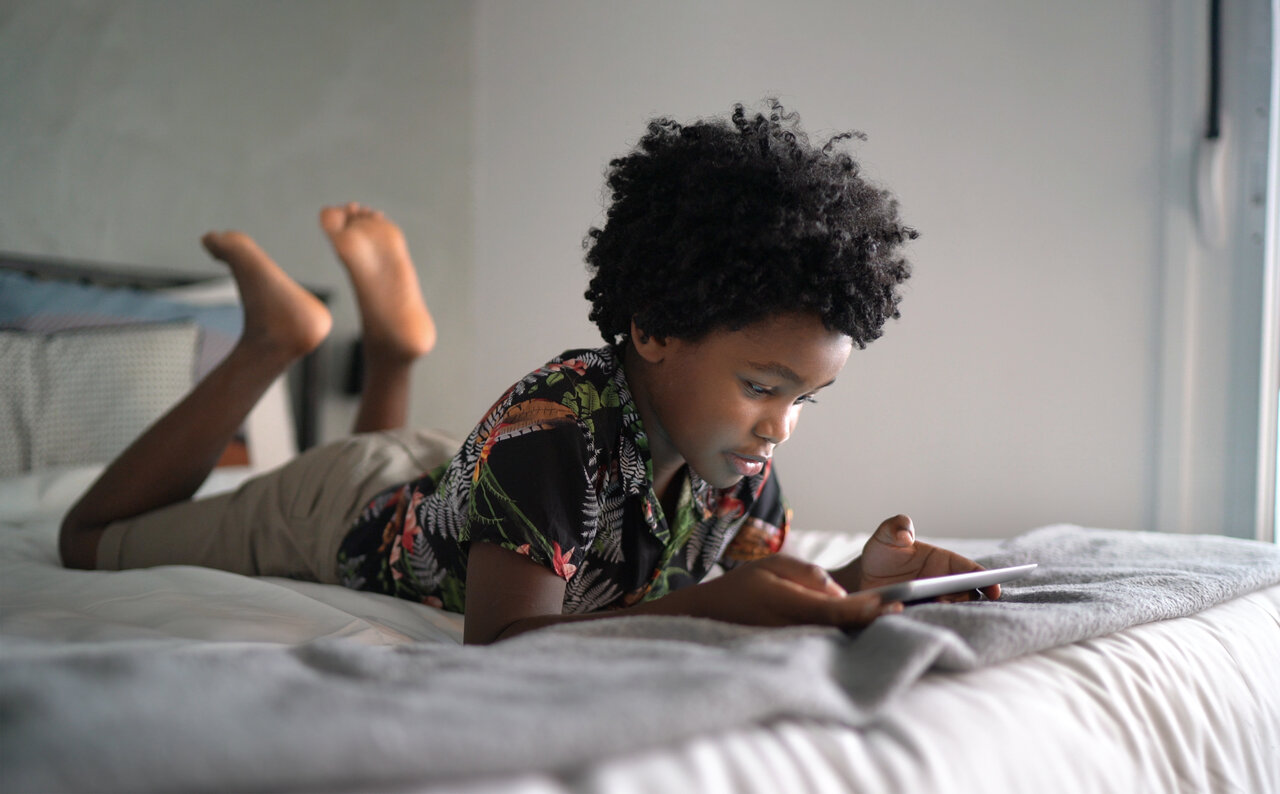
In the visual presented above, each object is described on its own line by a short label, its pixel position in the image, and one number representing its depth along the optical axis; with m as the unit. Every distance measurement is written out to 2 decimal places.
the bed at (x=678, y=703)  0.38
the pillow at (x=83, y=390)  1.71
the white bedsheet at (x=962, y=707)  0.47
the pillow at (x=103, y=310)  1.82
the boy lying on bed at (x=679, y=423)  0.81
